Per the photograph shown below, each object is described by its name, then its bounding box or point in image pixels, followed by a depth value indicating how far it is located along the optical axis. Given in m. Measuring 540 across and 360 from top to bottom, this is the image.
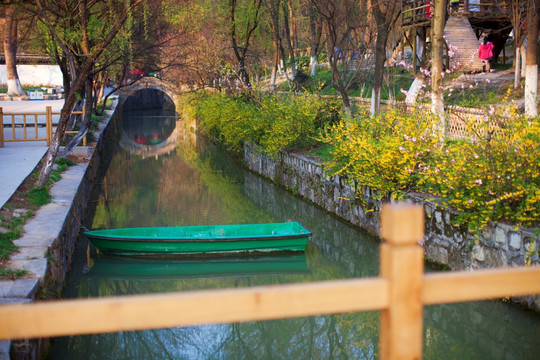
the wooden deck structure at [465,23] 23.55
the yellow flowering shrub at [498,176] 7.62
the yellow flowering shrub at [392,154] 9.92
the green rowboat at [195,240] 10.27
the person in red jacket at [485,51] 23.42
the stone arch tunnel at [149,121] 29.81
